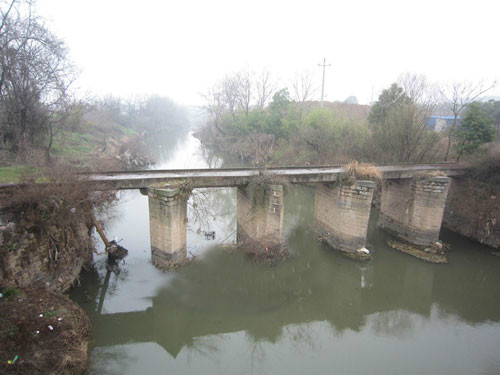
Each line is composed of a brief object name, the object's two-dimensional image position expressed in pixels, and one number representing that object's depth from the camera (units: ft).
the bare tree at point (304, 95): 117.19
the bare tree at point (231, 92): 119.75
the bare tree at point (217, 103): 124.26
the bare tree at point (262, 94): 117.60
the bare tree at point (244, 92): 115.75
